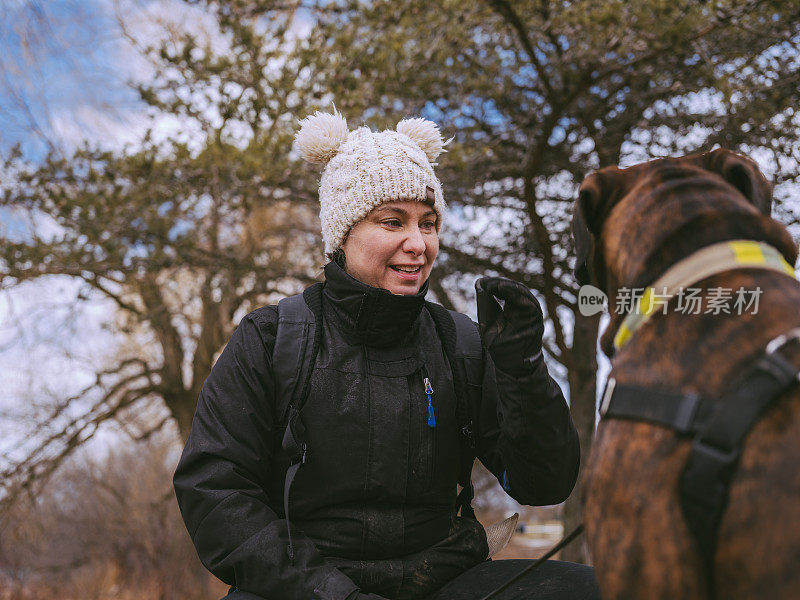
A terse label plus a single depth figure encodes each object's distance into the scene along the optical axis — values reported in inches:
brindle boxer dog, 51.1
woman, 89.9
